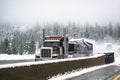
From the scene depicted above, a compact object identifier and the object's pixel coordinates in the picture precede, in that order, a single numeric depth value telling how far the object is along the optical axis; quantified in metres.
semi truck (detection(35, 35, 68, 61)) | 20.31
